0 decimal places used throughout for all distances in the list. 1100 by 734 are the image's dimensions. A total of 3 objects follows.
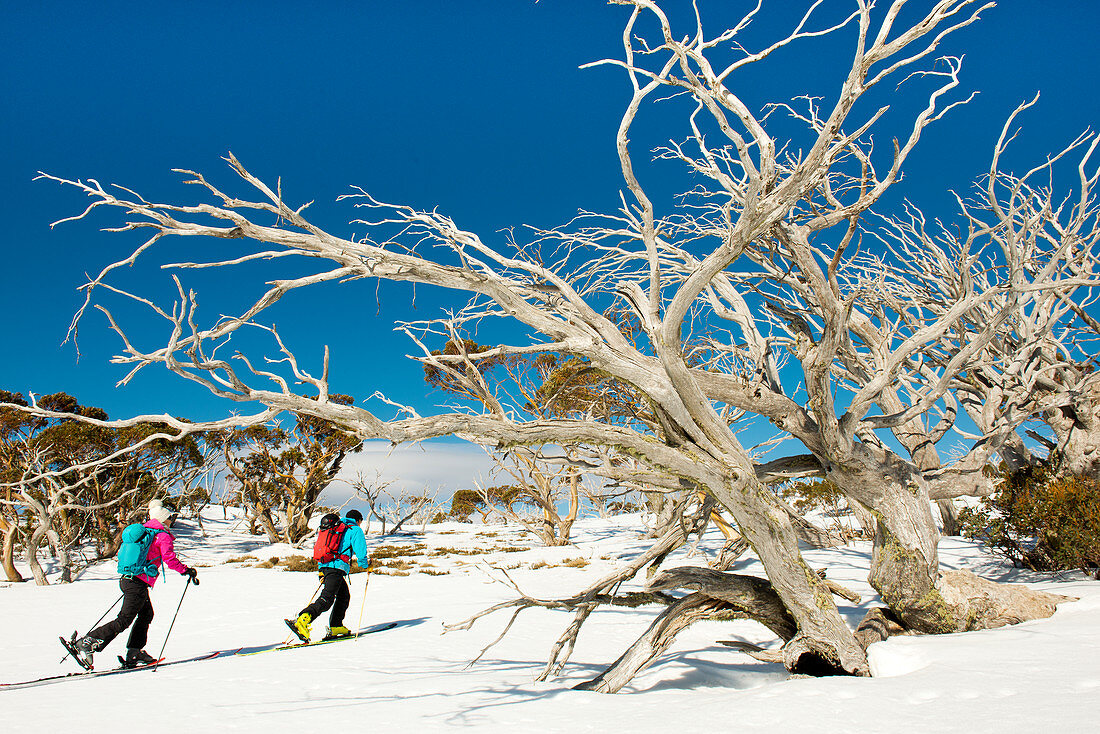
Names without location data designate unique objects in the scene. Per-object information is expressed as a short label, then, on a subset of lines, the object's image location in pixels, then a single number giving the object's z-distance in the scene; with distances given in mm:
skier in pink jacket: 5840
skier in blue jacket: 7410
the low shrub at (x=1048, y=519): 7461
